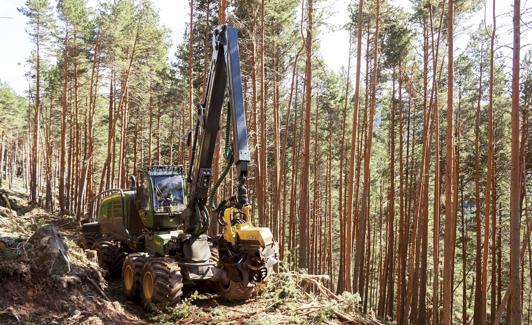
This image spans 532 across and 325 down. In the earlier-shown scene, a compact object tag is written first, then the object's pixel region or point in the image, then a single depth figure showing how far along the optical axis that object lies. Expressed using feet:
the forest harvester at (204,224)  22.33
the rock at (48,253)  19.71
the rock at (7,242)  20.27
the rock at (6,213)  28.10
